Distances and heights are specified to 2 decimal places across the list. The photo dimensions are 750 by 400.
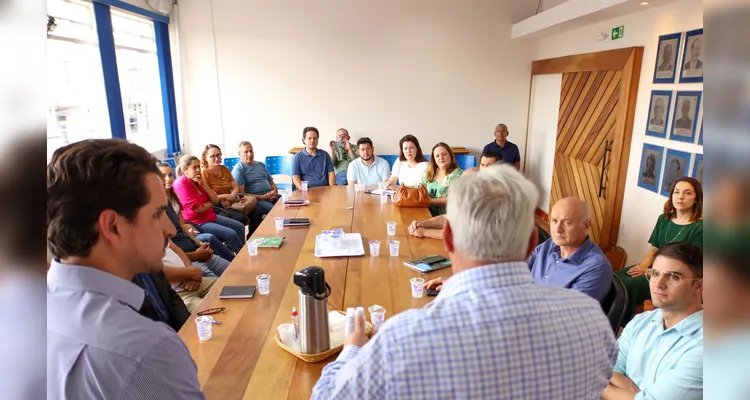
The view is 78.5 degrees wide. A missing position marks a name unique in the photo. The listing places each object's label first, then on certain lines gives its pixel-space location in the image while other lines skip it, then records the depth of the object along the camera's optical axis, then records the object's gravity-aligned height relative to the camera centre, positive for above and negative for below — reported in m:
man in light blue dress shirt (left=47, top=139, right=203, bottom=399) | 0.91 -0.35
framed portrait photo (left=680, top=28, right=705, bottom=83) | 3.19 +0.37
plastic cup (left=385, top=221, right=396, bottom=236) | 2.97 -0.74
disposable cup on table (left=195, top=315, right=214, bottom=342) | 1.74 -0.81
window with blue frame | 4.48 +0.49
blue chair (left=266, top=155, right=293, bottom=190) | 6.25 -0.71
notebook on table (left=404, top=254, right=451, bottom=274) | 2.37 -0.79
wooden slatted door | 4.53 -0.29
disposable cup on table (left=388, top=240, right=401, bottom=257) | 2.60 -0.76
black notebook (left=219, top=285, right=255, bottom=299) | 2.08 -0.81
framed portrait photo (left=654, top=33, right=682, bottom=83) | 3.51 +0.42
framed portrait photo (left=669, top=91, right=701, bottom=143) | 3.27 -0.03
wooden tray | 1.59 -0.83
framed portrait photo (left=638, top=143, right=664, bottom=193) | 3.76 -0.45
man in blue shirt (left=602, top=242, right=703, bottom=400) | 1.44 -0.77
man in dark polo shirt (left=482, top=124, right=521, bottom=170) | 6.14 -0.48
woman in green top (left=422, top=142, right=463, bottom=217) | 4.05 -0.54
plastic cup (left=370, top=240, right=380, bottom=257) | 2.61 -0.77
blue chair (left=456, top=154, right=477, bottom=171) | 6.14 -0.65
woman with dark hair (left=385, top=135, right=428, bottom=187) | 4.50 -0.53
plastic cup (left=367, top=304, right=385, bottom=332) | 1.79 -0.80
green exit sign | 4.24 +0.73
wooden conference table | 1.51 -0.82
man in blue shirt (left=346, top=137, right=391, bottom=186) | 4.93 -0.62
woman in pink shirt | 3.97 -0.79
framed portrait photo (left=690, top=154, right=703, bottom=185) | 3.19 -0.38
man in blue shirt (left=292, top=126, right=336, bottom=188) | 5.05 -0.58
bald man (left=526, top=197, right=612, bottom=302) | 2.01 -0.66
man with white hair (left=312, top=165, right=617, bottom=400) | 0.92 -0.45
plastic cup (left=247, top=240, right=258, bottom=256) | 2.63 -0.77
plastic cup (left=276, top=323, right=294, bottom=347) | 1.70 -0.82
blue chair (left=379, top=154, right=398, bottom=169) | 6.56 -0.64
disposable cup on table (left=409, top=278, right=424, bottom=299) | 2.05 -0.77
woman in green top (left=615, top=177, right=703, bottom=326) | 2.93 -0.75
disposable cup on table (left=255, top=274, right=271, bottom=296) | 2.11 -0.78
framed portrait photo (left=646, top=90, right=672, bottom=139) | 3.63 -0.01
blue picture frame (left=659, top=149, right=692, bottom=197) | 3.42 -0.42
